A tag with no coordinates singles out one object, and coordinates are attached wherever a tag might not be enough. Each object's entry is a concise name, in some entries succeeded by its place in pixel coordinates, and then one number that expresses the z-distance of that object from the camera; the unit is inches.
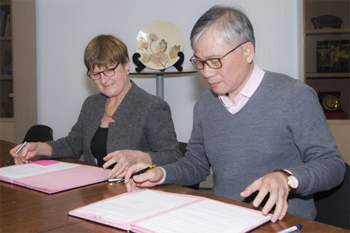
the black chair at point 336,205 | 47.9
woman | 76.0
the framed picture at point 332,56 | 143.7
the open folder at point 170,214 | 35.1
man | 51.9
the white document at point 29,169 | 59.0
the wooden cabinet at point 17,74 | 161.5
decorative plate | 144.1
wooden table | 36.8
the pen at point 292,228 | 34.2
